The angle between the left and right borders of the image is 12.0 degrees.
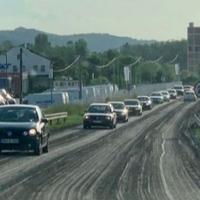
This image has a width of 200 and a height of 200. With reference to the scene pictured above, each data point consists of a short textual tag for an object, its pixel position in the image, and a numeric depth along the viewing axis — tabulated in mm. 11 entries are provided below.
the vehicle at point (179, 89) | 143875
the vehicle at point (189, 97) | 116625
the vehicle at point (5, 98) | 54184
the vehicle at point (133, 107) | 76812
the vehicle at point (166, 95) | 117838
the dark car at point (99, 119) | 54000
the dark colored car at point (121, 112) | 63781
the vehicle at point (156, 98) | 110688
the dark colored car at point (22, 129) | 28031
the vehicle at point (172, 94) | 129837
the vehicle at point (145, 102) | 91250
